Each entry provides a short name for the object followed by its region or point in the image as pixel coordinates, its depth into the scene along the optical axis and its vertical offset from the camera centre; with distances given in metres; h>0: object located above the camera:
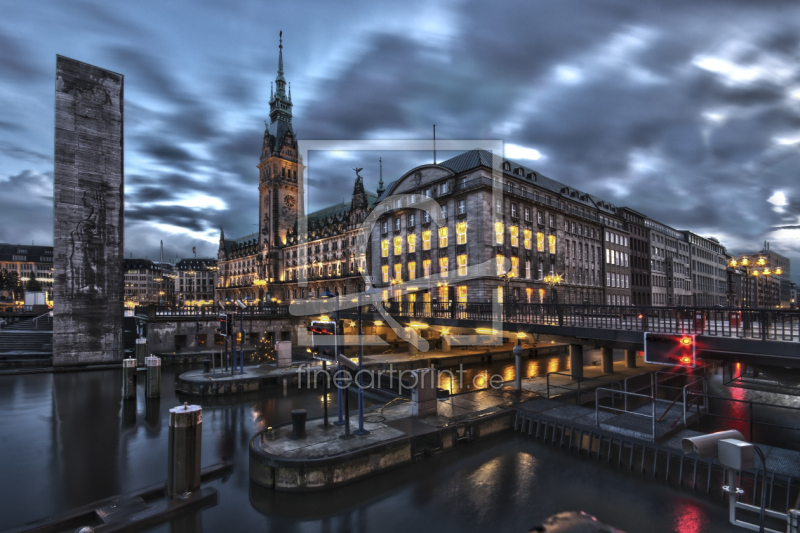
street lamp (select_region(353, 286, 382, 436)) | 13.54 -4.18
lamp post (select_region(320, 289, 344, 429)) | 13.45 -3.41
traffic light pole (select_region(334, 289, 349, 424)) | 14.88 -4.59
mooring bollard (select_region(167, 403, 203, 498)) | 10.70 -4.29
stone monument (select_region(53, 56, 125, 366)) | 31.17 +6.16
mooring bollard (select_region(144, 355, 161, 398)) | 22.77 -4.99
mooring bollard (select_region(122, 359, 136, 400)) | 22.70 -5.12
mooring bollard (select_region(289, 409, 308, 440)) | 12.98 -4.40
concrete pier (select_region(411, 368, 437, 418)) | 15.67 -4.16
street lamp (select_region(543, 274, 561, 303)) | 46.03 +0.96
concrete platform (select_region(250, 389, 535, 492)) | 11.52 -5.12
